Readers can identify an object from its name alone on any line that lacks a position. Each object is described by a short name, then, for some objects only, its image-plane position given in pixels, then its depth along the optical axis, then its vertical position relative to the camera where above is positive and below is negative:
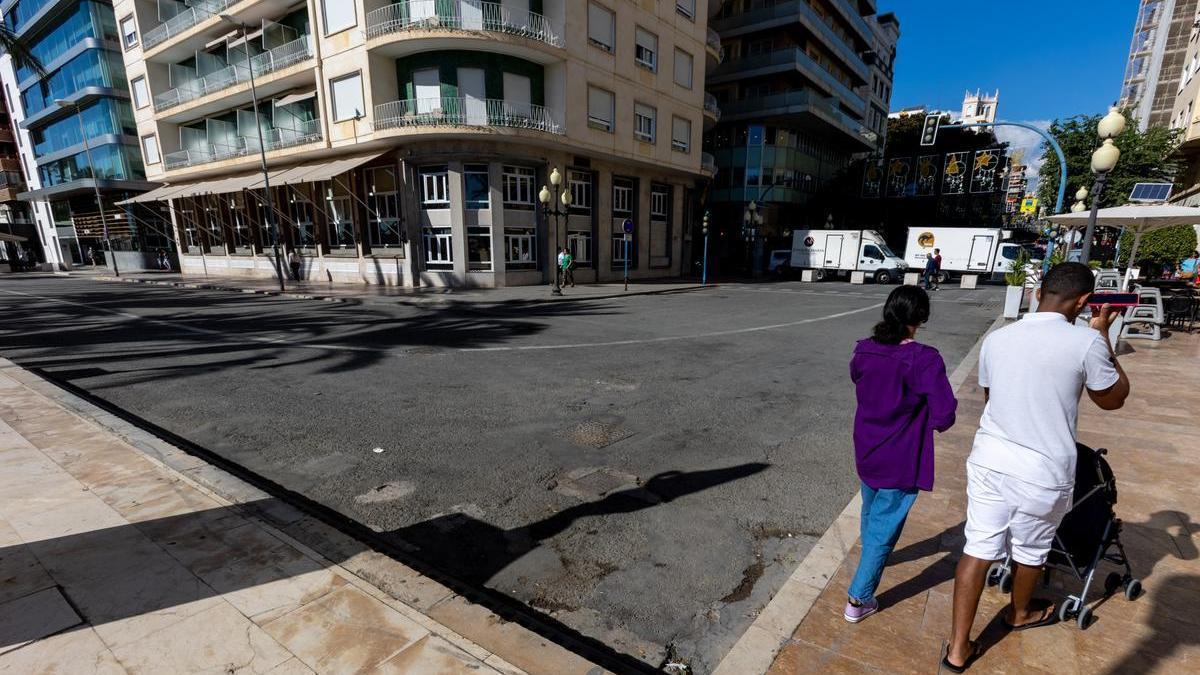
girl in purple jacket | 2.25 -0.86
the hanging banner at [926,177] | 36.34 +3.92
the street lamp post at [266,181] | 20.98 +2.21
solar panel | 12.18 +0.97
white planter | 12.22 -1.68
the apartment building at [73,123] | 34.53 +8.23
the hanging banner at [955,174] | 34.81 +3.99
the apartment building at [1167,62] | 35.66 +12.39
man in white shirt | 2.07 -0.84
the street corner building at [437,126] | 19.80 +4.66
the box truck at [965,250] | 25.47 -0.92
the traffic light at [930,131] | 17.17 +3.42
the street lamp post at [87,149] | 32.74 +5.78
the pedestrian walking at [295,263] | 25.31 -1.56
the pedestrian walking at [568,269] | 20.56 -1.60
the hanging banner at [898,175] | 36.91 +4.13
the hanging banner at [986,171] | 33.59 +4.04
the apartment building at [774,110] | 35.44 +8.60
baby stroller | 2.44 -1.46
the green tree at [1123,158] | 23.89 +3.62
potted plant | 12.24 -1.39
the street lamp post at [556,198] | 18.20 +1.33
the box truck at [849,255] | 26.62 -1.25
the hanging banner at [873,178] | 38.16 +4.06
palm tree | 10.80 +4.08
